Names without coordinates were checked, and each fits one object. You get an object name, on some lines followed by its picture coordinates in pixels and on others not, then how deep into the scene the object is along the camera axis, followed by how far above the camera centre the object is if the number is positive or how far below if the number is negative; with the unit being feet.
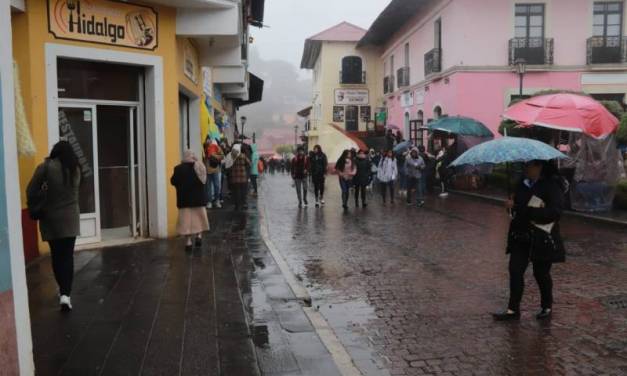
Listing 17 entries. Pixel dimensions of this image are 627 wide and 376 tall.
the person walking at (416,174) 55.84 -2.65
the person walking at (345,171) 53.16 -2.25
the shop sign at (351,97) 140.77 +10.56
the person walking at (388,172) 57.88 -2.61
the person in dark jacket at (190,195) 31.01 -2.42
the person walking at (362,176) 54.49 -2.72
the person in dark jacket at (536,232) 18.97 -2.70
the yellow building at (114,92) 28.94 +2.76
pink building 76.13 +11.12
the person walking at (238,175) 50.62 -2.36
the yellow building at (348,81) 139.54 +14.00
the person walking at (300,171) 54.75 -2.27
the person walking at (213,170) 47.96 -1.94
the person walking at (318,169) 56.39 -2.16
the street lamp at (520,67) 68.13 +8.29
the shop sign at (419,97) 92.96 +7.04
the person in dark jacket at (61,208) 19.94 -1.95
